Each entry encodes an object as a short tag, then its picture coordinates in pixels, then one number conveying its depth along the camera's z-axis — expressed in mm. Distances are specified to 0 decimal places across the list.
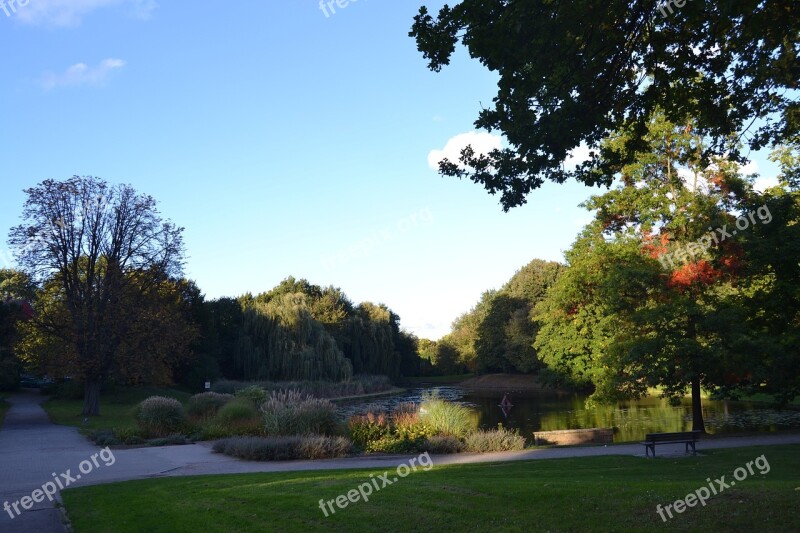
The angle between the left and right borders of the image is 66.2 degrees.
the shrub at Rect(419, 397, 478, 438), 19984
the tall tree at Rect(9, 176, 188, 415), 33094
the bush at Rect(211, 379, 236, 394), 46062
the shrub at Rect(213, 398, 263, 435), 21227
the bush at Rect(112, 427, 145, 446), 20312
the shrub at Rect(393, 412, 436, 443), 19078
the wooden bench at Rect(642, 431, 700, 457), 15594
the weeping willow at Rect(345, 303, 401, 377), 64562
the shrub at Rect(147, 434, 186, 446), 20070
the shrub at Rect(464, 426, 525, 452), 18281
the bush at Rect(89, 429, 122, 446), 20078
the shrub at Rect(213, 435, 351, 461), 16891
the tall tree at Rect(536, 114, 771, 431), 19516
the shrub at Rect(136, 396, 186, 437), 22422
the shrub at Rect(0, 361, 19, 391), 43966
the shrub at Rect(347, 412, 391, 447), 19359
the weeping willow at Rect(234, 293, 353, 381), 49247
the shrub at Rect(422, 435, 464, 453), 18100
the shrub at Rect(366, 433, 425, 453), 18078
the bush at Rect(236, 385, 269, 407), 26820
